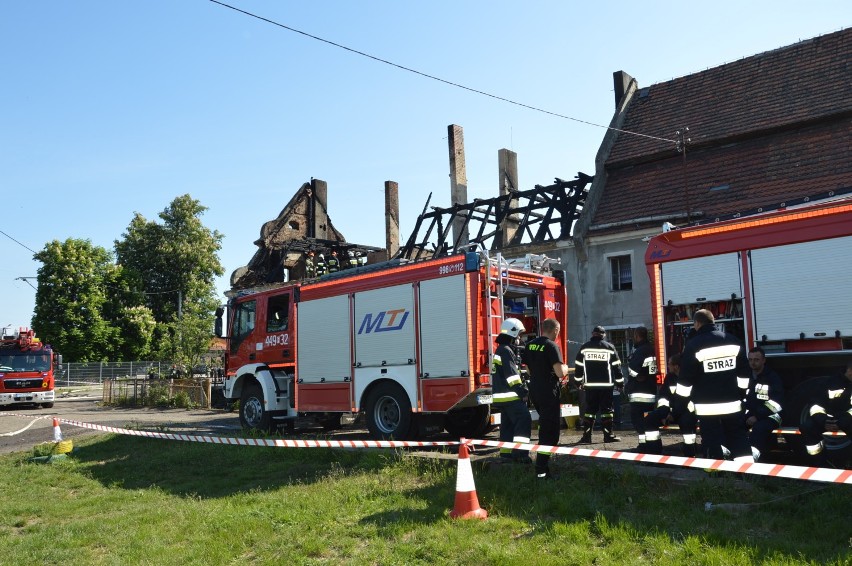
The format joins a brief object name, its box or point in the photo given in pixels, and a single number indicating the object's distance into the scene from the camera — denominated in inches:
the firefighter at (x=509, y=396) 292.2
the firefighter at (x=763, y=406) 294.8
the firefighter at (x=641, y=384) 333.7
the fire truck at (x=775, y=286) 319.0
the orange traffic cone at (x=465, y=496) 233.8
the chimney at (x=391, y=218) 1288.1
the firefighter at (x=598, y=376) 366.3
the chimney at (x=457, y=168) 1127.0
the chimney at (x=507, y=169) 1107.2
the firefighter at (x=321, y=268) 1242.0
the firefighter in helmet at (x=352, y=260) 1252.5
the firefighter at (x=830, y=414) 275.7
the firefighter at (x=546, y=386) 284.4
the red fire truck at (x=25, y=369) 974.4
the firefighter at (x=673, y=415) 291.6
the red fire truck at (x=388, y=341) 384.8
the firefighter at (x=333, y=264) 1232.3
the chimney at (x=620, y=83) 861.8
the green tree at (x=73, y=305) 1834.4
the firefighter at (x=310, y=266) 1228.1
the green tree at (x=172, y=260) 1977.1
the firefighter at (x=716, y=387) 251.0
